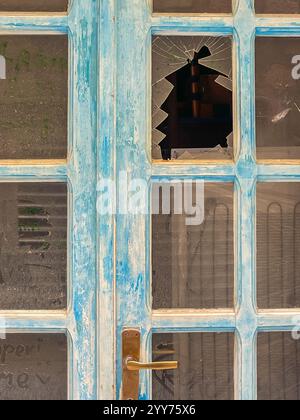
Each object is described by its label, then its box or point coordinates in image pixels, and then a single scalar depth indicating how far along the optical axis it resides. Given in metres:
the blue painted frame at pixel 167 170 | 4.21
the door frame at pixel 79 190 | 4.21
